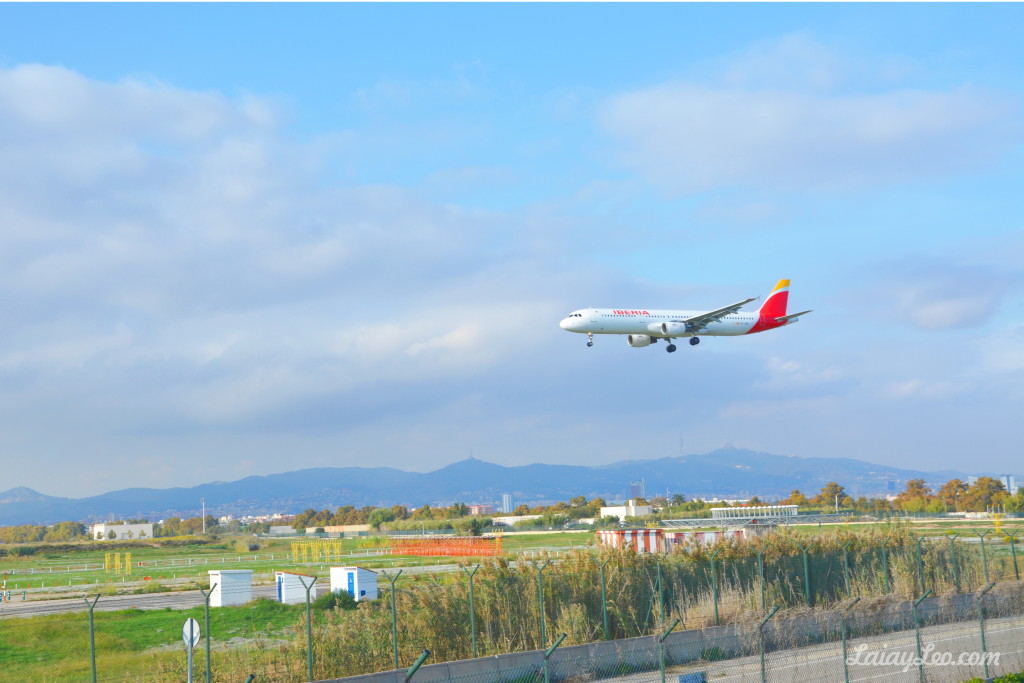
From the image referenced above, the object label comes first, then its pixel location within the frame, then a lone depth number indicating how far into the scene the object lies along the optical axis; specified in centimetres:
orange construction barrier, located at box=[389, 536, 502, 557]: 6919
